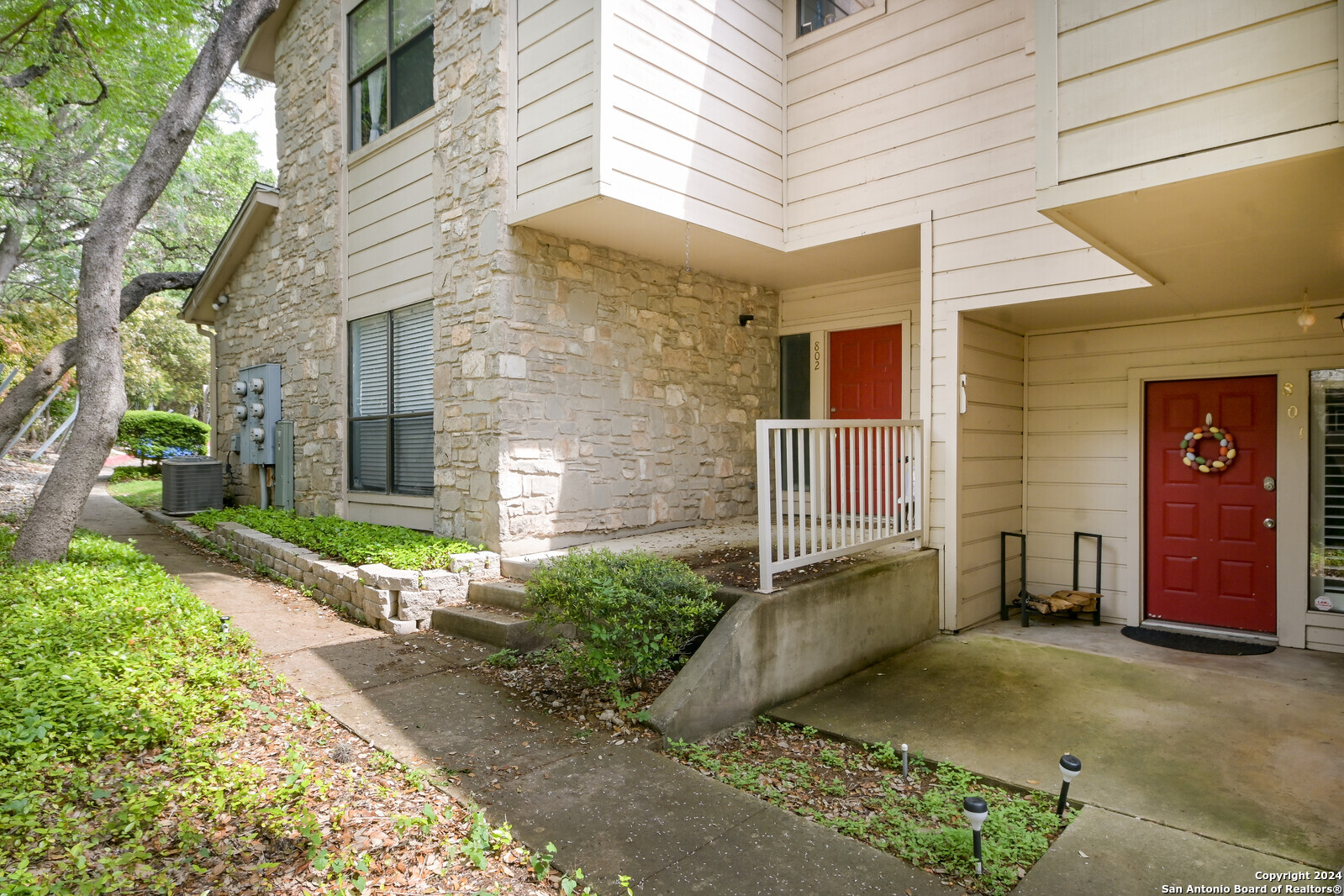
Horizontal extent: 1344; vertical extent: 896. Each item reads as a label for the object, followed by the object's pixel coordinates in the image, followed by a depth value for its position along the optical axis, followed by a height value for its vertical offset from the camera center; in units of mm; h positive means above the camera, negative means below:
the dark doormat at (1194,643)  4617 -1307
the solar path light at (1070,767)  2400 -1083
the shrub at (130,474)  14880 -560
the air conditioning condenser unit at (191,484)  8984 -466
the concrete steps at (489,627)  4309 -1131
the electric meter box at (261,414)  8055 +398
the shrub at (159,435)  16047 +318
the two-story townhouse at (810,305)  4672 +991
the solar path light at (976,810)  2160 -1104
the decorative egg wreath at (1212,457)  4930 -7
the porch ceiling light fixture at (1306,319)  4238 +793
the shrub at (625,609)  3379 -785
